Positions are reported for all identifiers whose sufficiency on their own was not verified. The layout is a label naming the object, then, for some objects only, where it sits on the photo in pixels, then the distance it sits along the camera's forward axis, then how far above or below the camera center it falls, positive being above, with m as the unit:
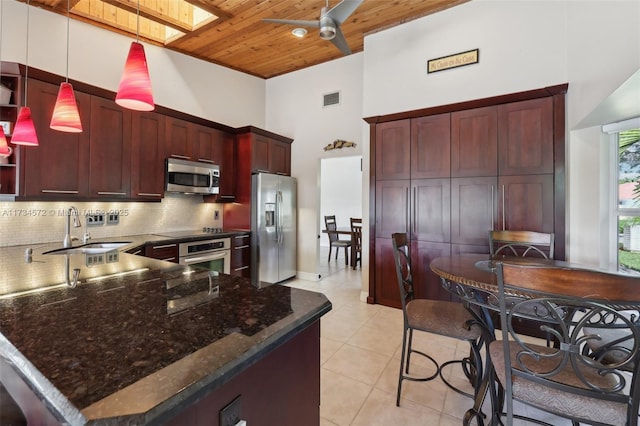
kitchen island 0.54 -0.34
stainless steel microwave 3.61 +0.47
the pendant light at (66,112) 1.77 +0.61
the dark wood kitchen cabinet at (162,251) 3.06 -0.44
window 2.42 +0.15
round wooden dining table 1.54 -0.46
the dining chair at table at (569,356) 1.07 -0.60
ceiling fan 2.38 +1.72
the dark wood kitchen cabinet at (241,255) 4.09 -0.63
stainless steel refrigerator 4.32 -0.24
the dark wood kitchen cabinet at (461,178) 2.86 +0.40
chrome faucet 2.71 -0.15
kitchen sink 2.42 -0.35
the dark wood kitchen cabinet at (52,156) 2.56 +0.52
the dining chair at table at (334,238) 6.18 -0.59
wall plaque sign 3.24 +1.79
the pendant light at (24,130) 2.05 +0.58
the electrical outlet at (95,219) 3.16 -0.09
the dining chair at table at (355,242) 5.93 -0.61
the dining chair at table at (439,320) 1.76 -0.69
